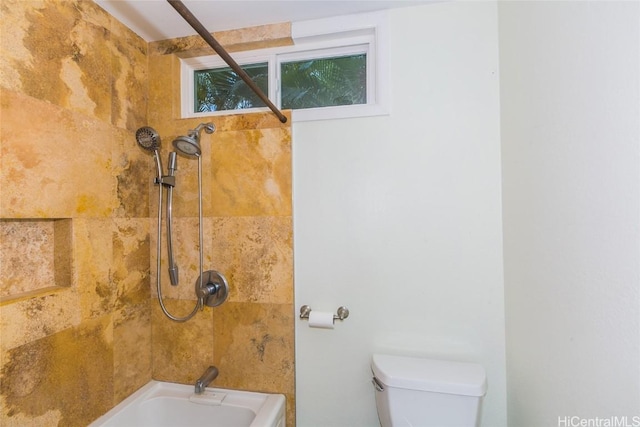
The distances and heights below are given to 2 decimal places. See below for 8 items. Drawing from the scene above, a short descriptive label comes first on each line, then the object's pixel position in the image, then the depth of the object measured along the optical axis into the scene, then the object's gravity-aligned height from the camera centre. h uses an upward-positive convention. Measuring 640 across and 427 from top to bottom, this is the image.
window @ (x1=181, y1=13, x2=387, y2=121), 1.42 +0.79
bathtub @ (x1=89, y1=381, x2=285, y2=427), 1.38 -0.99
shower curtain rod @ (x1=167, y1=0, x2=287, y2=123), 0.74 +0.56
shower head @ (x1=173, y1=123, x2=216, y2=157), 1.38 +0.38
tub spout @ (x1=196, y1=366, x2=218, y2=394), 1.40 -0.85
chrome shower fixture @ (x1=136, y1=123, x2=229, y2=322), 1.45 -0.06
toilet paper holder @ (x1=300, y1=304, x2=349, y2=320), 1.38 -0.50
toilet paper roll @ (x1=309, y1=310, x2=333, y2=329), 1.37 -0.53
